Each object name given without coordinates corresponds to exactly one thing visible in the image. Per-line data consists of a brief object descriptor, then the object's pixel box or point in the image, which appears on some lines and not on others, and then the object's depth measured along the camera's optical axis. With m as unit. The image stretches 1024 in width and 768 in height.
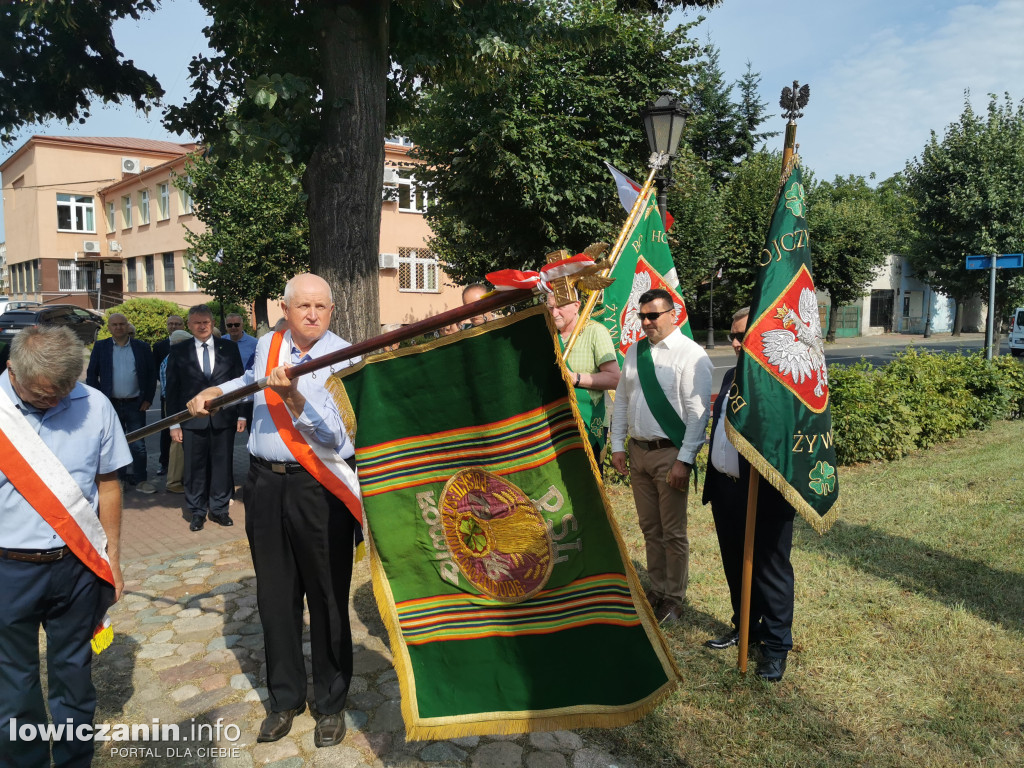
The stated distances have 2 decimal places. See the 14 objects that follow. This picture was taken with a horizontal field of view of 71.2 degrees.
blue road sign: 10.98
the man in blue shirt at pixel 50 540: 2.80
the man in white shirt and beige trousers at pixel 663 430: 4.31
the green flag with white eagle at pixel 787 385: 3.82
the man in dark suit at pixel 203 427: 6.99
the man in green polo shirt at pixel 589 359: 4.93
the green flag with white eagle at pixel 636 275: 5.96
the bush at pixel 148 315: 25.05
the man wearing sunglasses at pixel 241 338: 8.44
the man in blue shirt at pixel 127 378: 8.05
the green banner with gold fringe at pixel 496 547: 2.62
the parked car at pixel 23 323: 21.98
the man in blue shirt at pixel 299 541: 3.39
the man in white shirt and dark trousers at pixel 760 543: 3.95
